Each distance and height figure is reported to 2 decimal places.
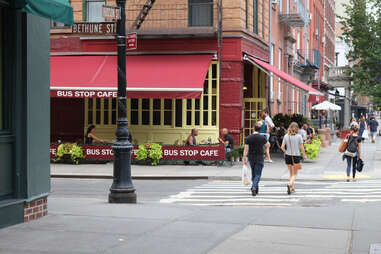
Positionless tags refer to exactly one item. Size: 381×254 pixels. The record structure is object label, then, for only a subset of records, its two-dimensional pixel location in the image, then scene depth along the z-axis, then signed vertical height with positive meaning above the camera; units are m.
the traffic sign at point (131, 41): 14.78 +1.75
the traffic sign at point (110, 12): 12.71 +2.09
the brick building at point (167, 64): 24.80 +2.02
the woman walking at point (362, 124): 39.14 -0.54
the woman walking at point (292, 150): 15.62 -0.87
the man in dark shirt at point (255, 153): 15.23 -0.92
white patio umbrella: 42.50 +0.57
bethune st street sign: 14.06 +1.98
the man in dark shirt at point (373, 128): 41.75 -0.85
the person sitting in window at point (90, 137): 24.05 -0.84
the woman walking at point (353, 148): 18.75 -0.99
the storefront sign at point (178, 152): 22.73 -1.37
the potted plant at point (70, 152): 23.09 -1.37
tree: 46.19 +5.36
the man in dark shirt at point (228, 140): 23.30 -0.93
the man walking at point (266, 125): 24.02 -0.38
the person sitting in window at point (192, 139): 23.09 -0.88
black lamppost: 12.73 -0.73
